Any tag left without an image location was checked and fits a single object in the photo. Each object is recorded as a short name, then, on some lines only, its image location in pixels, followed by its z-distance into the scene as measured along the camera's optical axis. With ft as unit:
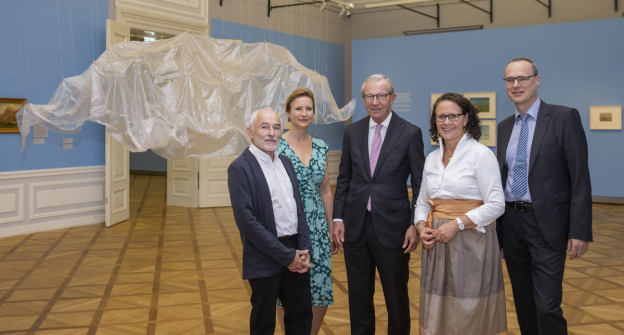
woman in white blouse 7.52
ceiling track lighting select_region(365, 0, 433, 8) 34.66
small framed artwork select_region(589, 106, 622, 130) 29.58
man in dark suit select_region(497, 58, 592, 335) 7.98
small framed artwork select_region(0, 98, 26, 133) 20.65
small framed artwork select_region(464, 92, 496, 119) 32.65
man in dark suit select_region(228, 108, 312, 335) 7.61
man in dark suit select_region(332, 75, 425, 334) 8.79
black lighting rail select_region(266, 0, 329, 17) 33.88
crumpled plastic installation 14.44
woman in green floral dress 9.12
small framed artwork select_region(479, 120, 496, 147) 32.76
